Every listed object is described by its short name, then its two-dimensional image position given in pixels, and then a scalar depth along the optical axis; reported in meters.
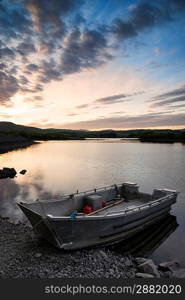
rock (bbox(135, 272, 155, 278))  6.74
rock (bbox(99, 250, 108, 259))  7.84
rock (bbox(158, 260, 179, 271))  7.70
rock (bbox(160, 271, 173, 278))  7.21
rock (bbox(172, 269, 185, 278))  7.07
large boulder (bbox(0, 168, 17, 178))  27.27
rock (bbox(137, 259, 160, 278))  7.06
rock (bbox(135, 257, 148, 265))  7.87
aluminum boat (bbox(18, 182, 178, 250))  7.80
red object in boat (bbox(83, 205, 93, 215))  10.47
